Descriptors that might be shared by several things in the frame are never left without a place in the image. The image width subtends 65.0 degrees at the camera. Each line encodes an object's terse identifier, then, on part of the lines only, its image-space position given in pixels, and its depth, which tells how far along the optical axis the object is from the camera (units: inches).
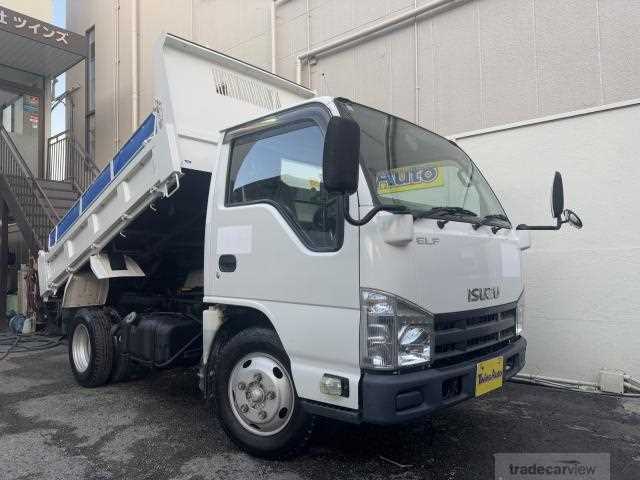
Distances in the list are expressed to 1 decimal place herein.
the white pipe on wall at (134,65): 426.0
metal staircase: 346.0
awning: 378.3
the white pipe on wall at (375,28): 244.9
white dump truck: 110.0
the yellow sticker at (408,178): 119.9
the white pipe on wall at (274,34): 319.3
